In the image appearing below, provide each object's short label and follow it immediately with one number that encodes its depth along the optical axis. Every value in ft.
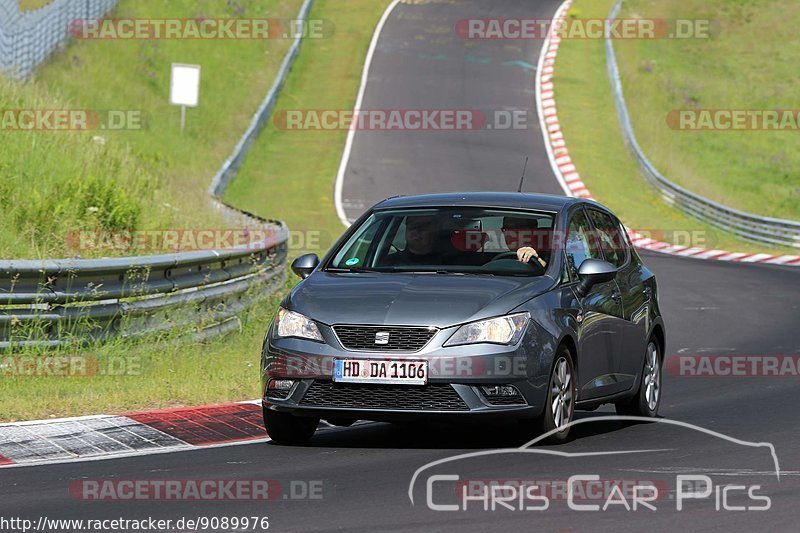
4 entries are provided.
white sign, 246.88
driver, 64.03
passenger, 64.28
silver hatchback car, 57.11
